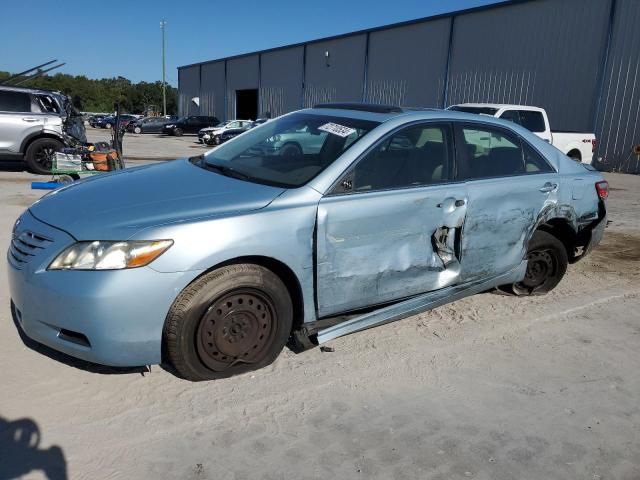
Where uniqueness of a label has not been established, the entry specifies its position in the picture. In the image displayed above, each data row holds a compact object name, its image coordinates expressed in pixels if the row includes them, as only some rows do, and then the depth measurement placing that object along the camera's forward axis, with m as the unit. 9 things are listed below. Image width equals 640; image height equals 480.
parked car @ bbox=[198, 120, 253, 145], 28.03
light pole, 60.32
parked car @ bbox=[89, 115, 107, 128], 47.25
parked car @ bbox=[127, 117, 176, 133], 38.53
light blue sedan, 2.69
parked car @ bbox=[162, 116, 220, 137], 36.78
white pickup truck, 12.73
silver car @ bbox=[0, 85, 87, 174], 10.87
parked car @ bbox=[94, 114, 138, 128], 44.50
